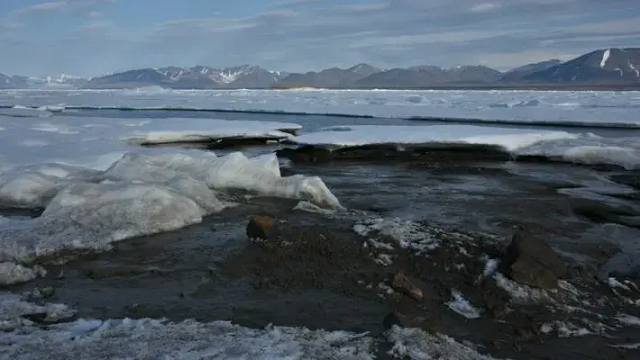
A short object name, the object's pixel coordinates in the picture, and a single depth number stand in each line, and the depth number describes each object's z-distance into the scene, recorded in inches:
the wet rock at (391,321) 163.2
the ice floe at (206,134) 634.3
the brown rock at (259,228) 243.3
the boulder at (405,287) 186.1
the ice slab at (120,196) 232.7
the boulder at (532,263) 195.2
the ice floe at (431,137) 561.3
